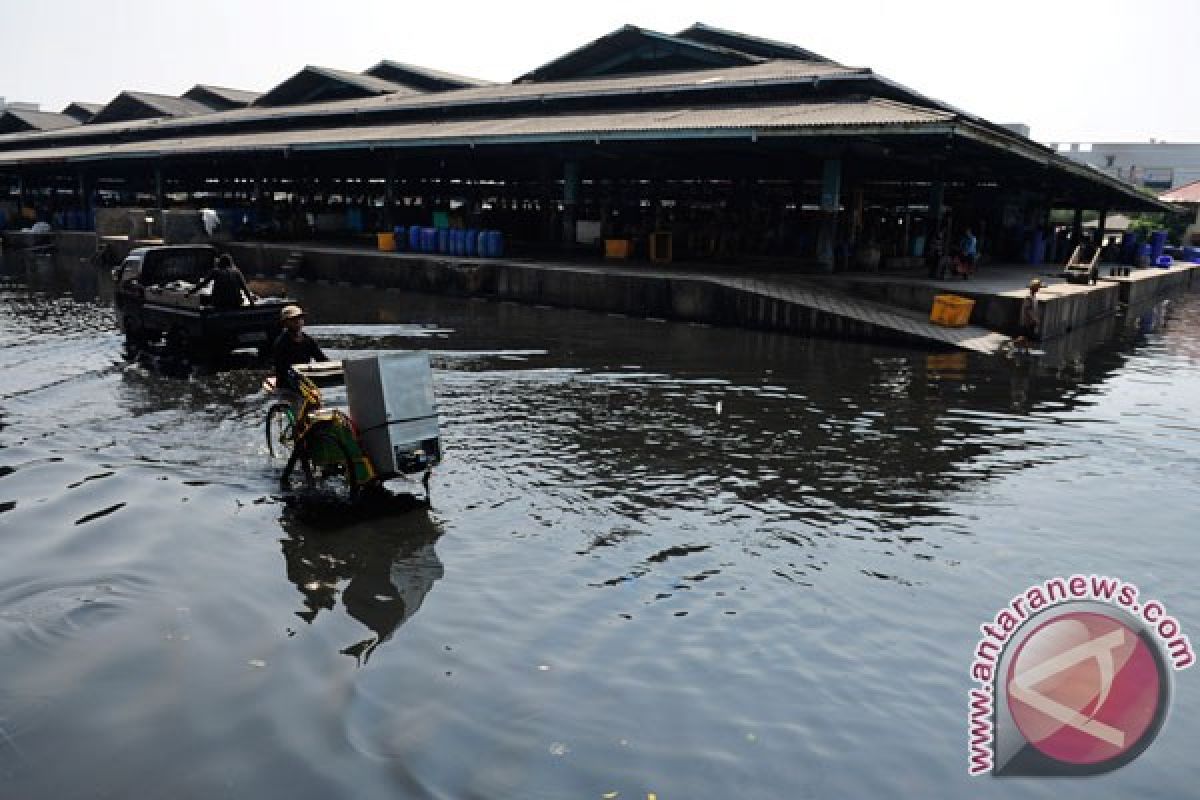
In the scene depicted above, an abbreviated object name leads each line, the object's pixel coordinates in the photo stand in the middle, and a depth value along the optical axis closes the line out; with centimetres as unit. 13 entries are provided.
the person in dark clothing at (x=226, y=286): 1474
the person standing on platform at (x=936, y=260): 2355
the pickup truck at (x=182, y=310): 1473
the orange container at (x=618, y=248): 2870
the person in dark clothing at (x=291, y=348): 1020
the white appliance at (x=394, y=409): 813
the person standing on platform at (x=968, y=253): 2469
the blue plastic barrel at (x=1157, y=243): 4441
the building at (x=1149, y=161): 9470
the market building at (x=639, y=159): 2434
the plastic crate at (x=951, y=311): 2017
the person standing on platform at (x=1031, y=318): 1983
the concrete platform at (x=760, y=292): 2020
